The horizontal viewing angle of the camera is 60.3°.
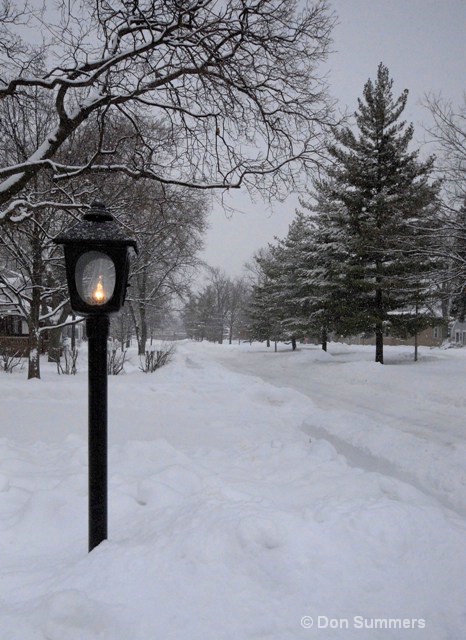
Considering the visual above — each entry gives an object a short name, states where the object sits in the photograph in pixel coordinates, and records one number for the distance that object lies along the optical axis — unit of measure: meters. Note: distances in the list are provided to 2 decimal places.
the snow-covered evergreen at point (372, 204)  18.09
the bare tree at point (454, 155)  11.12
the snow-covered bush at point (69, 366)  13.53
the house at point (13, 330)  14.45
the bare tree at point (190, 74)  5.56
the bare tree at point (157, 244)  10.91
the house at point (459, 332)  47.65
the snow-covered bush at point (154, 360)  14.99
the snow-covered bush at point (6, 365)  14.43
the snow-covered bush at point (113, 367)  13.39
